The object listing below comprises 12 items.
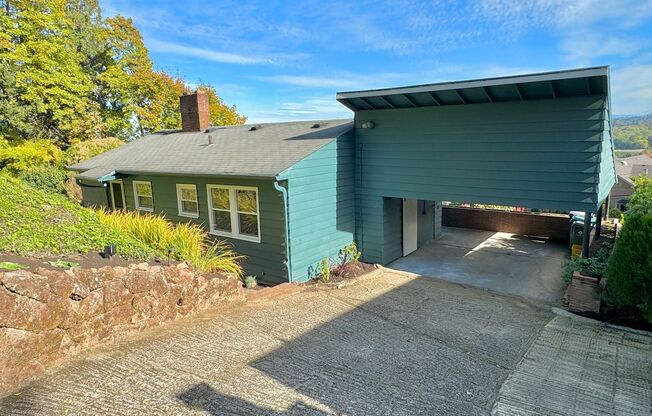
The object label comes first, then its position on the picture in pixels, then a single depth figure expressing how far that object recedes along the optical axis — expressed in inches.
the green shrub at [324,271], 346.0
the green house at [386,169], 283.9
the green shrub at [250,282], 334.6
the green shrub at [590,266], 272.0
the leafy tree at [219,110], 1113.6
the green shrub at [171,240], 266.6
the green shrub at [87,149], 731.4
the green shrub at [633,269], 203.5
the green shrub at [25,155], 701.9
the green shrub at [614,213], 641.2
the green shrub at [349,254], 388.2
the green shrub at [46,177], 674.8
